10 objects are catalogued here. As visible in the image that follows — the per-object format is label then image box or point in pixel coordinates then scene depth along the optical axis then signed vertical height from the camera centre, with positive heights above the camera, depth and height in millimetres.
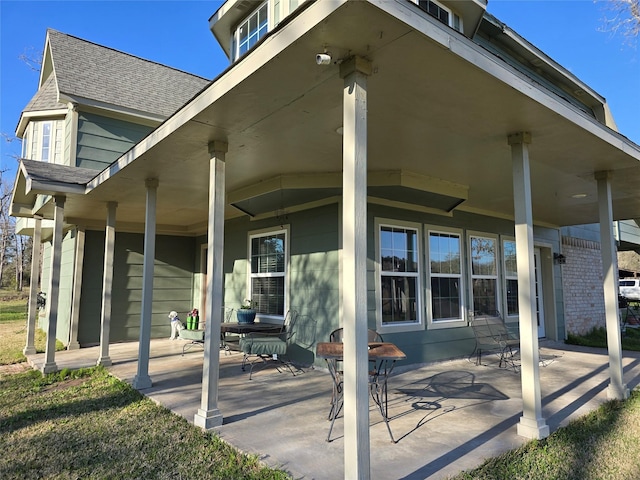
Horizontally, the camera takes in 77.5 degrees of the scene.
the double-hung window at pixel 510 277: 7529 +108
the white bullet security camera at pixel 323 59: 2145 +1199
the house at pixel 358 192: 2279 +1268
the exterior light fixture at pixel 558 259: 9000 +535
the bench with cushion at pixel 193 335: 6324 -837
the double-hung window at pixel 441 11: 6691 +4625
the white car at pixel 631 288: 20033 -263
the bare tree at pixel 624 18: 8695 +5799
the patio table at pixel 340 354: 3025 -551
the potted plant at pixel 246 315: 6195 -509
